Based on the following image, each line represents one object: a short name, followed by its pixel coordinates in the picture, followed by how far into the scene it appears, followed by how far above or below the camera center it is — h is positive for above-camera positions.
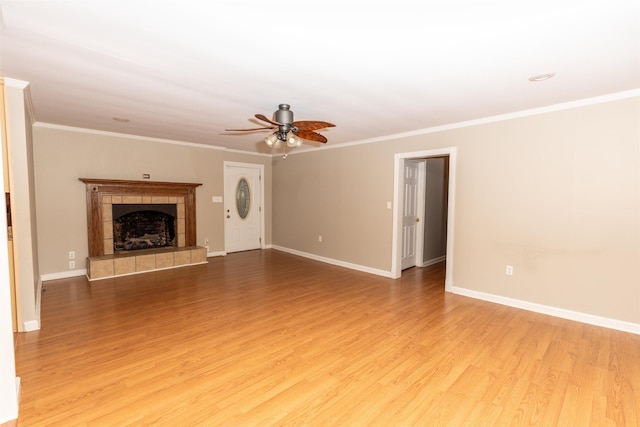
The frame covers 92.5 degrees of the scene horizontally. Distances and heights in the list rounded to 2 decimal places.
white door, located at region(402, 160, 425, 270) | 5.62 -0.30
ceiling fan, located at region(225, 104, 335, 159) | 3.12 +0.73
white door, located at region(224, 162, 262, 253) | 7.08 -0.24
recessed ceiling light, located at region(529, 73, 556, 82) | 2.63 +1.06
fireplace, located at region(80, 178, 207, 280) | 5.12 -0.56
